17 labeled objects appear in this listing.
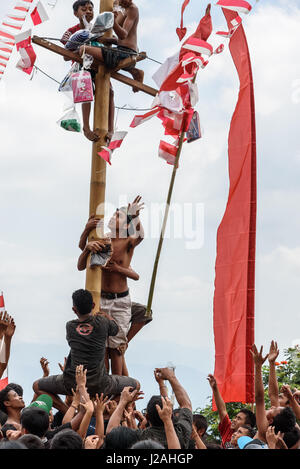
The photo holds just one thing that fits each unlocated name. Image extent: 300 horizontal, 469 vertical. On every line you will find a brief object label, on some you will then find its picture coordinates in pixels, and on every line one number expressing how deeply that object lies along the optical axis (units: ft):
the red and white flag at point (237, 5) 51.52
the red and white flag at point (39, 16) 55.26
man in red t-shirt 42.06
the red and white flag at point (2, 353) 46.55
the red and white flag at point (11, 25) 55.77
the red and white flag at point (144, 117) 53.67
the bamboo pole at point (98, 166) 51.34
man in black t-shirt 43.47
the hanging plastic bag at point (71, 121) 52.54
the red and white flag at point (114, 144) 52.08
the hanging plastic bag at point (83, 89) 52.31
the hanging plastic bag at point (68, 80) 53.52
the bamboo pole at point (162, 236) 53.11
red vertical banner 54.39
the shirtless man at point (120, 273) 52.26
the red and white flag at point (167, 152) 56.03
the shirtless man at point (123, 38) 54.03
